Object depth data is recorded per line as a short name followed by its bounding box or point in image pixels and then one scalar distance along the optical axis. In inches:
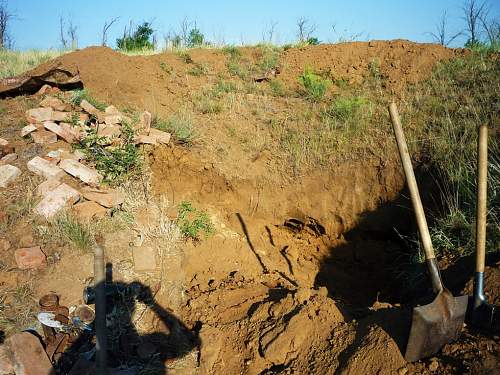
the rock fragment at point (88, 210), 178.1
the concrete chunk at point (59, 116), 222.9
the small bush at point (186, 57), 331.9
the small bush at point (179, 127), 231.3
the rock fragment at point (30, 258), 159.3
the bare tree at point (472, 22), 515.2
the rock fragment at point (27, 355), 124.3
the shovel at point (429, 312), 98.2
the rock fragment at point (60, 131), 212.7
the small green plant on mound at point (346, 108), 249.6
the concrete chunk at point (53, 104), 232.8
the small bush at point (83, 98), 240.7
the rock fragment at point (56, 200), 176.4
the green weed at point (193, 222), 192.3
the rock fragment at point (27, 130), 214.4
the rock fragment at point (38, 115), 222.1
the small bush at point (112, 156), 200.1
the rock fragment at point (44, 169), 192.2
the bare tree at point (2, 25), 847.8
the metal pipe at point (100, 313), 87.0
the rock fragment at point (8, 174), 187.9
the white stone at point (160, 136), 223.2
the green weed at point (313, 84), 291.2
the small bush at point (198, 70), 317.1
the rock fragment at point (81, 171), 193.2
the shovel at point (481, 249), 105.0
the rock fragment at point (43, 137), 210.5
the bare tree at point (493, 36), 293.7
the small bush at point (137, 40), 506.2
